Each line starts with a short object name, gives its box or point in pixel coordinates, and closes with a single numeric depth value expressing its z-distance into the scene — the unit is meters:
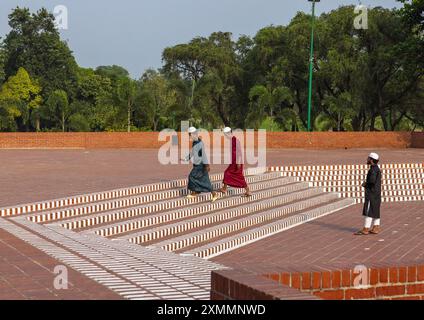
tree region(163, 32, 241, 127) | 49.88
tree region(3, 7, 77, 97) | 51.31
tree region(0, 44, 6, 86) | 47.72
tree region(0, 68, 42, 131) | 44.22
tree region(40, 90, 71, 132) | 41.75
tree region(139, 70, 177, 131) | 40.28
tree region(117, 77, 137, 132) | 39.47
